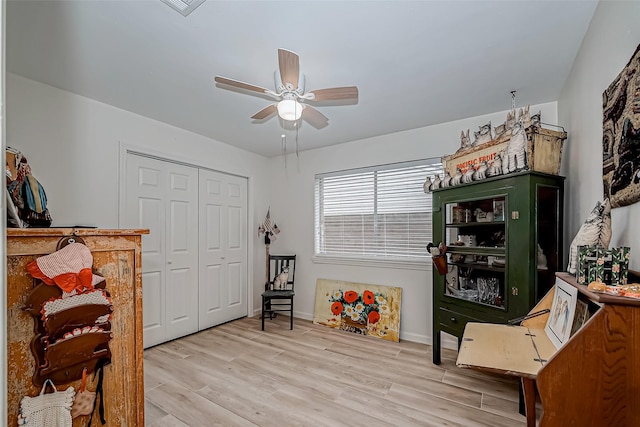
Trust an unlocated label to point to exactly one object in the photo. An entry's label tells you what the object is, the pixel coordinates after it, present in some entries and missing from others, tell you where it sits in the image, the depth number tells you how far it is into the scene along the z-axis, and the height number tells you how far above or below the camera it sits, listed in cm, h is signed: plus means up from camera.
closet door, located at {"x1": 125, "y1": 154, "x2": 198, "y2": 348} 301 -29
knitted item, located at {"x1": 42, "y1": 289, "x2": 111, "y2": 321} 116 -38
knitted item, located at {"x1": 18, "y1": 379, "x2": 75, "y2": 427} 112 -79
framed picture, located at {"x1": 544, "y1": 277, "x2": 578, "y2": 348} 129 -48
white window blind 331 +5
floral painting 335 -116
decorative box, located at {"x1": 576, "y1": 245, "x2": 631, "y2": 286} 111 -20
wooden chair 388 -95
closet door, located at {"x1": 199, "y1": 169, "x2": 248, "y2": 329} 363 -45
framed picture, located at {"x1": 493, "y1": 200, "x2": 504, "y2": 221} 219 +5
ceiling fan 167 +82
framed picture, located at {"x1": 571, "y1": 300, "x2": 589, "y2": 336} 123 -44
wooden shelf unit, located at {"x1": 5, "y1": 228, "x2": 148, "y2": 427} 112 -45
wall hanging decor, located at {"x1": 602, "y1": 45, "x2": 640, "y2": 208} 113 +36
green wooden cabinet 201 -24
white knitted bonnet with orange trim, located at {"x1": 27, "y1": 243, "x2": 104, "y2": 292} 115 -23
